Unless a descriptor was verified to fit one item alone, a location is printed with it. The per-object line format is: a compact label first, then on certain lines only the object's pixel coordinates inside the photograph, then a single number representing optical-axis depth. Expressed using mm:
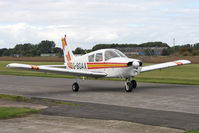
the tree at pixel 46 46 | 178000
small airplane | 17719
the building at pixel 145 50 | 121250
